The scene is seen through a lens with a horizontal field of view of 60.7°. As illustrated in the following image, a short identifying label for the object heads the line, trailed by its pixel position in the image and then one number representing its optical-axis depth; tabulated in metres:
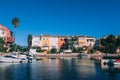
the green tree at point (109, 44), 53.71
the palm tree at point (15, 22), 51.81
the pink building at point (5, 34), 62.63
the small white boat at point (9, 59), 36.67
